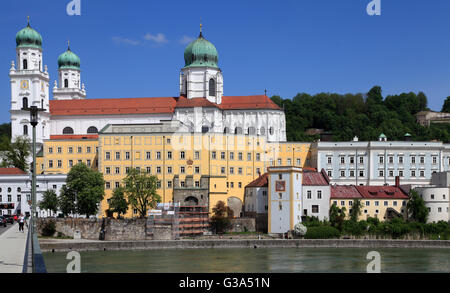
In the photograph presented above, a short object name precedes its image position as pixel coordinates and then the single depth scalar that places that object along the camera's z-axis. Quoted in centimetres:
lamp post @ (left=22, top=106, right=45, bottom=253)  2555
